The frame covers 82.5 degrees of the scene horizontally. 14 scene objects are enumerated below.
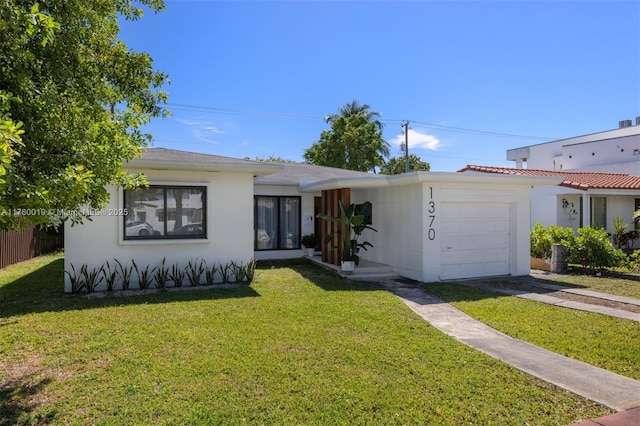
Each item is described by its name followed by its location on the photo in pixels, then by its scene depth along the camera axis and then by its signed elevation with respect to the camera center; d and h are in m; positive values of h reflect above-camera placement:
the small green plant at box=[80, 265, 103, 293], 8.66 -1.50
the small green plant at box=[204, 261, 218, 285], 9.70 -1.58
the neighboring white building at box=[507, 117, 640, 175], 22.83 +4.47
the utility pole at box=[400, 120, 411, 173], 31.78 +7.06
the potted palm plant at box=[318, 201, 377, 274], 10.98 -0.41
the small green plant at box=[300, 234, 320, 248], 14.54 -1.05
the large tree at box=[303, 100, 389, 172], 30.91 +6.17
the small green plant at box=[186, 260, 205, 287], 9.55 -1.49
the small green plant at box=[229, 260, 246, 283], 9.99 -1.56
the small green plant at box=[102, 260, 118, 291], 8.88 -1.47
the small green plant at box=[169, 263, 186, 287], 9.39 -1.57
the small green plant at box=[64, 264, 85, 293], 8.59 -1.56
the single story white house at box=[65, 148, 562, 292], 9.06 -0.12
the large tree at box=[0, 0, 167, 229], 3.15 +0.99
